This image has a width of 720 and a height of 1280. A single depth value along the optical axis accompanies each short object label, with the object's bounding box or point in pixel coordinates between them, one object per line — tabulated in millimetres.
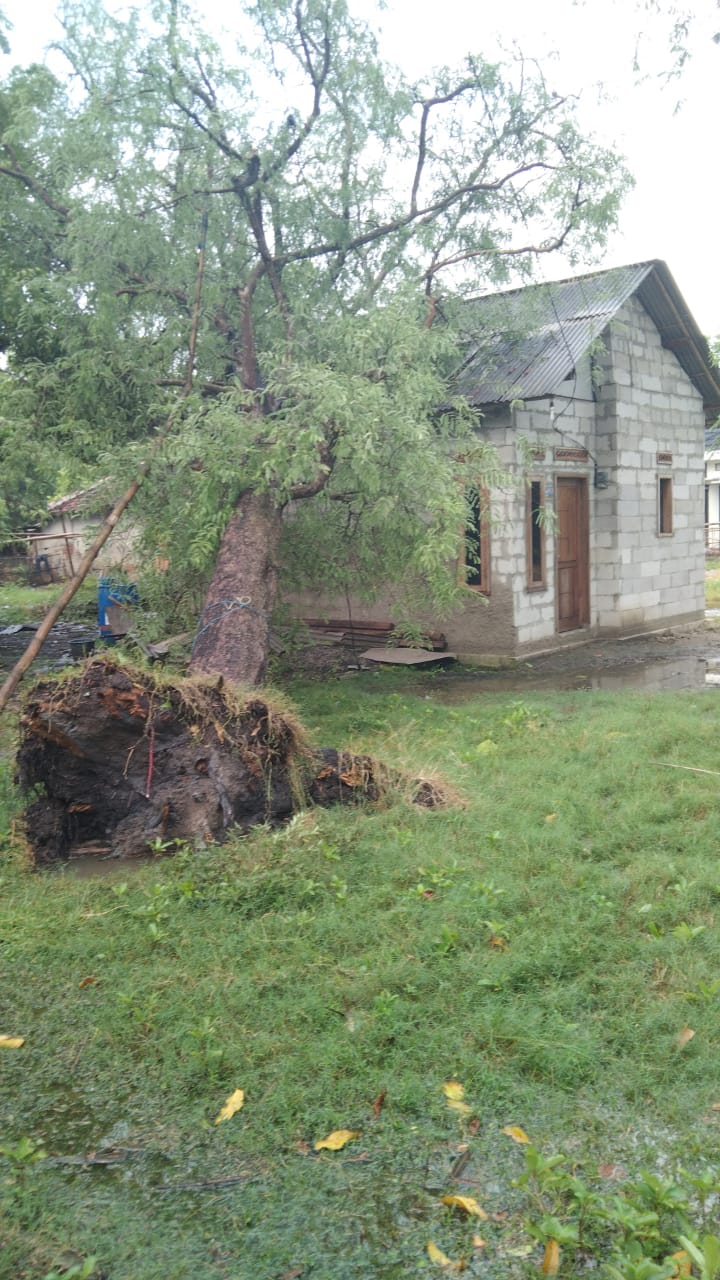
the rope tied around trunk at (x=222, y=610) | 7914
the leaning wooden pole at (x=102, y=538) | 6633
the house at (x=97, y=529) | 8680
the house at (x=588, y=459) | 11867
